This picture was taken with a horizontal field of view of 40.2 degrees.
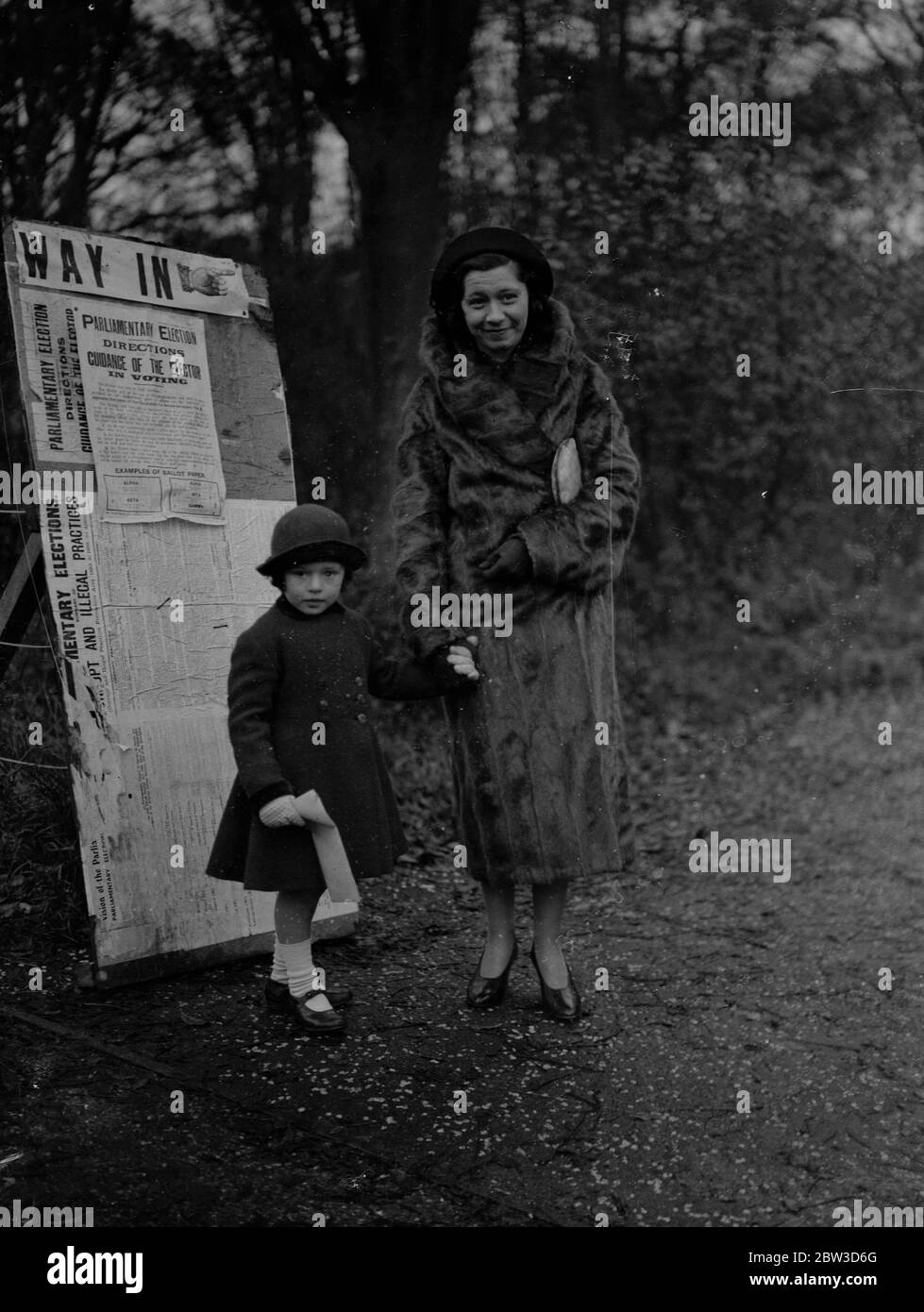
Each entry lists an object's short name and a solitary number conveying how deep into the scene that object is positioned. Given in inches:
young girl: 118.3
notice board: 132.8
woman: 121.8
